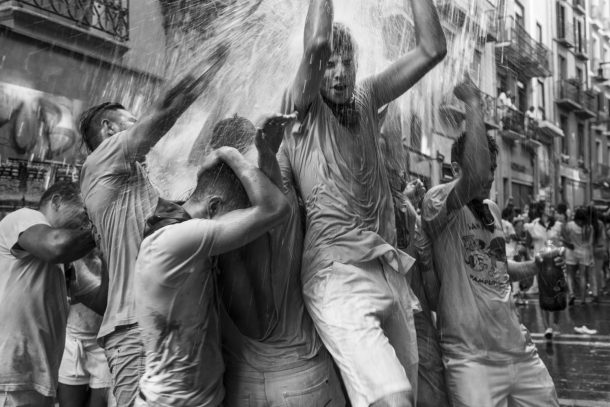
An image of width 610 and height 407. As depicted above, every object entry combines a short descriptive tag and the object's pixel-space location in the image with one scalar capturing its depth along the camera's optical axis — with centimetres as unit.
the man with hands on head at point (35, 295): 301
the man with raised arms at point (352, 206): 233
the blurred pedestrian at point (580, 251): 1249
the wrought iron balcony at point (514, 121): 970
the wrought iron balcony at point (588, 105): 1837
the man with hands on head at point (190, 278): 213
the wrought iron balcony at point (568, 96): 1758
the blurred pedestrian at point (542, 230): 1239
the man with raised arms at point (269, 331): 232
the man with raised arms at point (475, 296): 310
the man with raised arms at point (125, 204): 278
